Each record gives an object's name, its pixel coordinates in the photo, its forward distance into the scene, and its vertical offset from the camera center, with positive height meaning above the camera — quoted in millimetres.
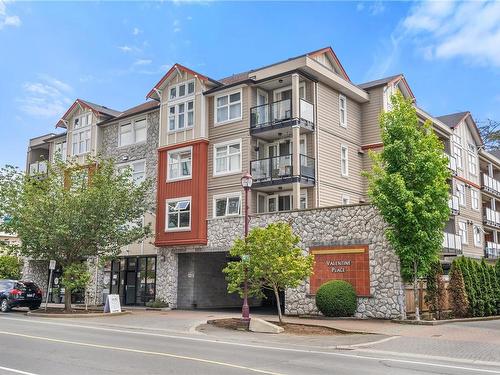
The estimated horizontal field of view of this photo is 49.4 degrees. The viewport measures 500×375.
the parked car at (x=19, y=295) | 28406 -1096
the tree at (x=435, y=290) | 21938 -574
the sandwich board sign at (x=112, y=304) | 26250 -1434
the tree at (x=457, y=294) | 22938 -769
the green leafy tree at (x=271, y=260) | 18656 +509
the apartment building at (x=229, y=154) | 27734 +6628
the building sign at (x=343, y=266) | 22819 +393
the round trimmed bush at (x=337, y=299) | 22391 -969
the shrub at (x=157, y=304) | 29781 -1601
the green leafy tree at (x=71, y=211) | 26609 +3111
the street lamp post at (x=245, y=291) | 19078 -589
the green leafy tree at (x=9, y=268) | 45688 +487
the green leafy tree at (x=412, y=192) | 20547 +3155
